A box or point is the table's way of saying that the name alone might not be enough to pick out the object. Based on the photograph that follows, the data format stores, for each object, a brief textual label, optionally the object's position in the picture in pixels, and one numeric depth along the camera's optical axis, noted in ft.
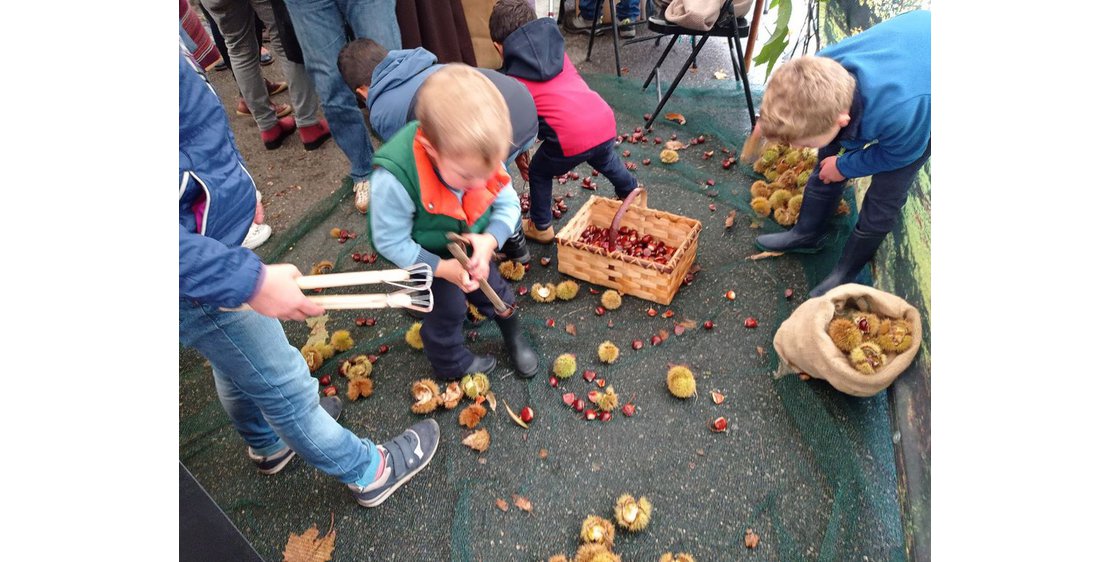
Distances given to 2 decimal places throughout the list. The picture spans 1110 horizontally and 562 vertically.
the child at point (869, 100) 5.82
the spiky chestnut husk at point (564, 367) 7.28
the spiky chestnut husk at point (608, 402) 6.92
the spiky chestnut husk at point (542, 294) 8.43
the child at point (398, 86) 6.93
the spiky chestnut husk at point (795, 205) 9.27
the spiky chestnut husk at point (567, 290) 8.34
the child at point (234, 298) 3.50
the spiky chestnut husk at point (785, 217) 9.34
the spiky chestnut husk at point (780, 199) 9.50
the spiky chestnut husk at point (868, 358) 6.19
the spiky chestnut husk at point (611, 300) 8.14
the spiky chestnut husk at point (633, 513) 5.78
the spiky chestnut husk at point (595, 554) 5.32
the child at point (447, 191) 4.31
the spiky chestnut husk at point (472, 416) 6.81
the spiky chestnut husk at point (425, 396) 6.95
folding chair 10.68
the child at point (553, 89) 7.79
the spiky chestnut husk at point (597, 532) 5.65
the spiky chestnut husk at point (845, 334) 6.33
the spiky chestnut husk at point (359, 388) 7.22
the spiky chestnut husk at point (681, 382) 6.93
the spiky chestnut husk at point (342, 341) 7.81
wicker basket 7.95
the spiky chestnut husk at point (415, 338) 7.79
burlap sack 6.11
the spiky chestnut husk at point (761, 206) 9.59
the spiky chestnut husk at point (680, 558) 5.50
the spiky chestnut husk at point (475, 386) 7.11
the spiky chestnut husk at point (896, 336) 6.12
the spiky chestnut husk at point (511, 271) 8.80
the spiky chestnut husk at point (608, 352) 7.44
